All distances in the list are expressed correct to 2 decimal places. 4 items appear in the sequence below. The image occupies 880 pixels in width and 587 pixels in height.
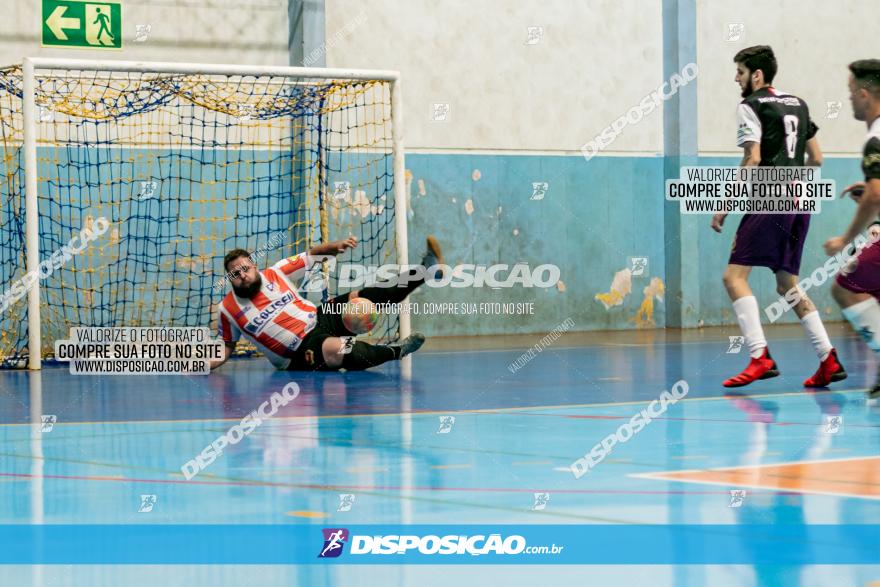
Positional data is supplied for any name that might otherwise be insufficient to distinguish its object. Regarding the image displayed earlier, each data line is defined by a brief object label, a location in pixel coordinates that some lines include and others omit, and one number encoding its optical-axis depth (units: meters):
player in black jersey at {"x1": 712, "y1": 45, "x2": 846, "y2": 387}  17.41
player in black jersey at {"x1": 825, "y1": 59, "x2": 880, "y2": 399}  15.49
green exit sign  28.42
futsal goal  27.25
